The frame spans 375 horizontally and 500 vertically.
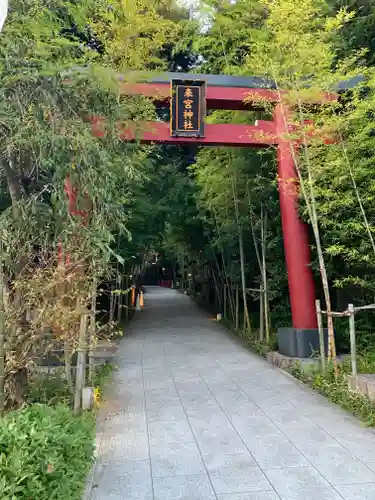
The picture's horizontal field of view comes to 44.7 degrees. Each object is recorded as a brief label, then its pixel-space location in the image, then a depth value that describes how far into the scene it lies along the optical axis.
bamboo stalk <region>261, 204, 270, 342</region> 7.90
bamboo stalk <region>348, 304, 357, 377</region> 4.60
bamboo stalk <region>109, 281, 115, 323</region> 8.93
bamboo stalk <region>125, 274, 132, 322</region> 13.11
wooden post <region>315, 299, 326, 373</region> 5.38
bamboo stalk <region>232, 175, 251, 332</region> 8.91
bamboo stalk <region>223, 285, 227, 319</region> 12.65
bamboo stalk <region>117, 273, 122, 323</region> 11.08
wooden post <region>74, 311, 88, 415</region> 3.82
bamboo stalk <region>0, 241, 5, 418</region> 2.70
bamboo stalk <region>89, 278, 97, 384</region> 4.05
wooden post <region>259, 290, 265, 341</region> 8.07
